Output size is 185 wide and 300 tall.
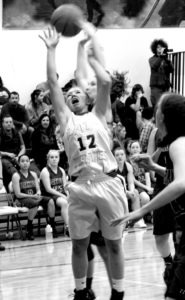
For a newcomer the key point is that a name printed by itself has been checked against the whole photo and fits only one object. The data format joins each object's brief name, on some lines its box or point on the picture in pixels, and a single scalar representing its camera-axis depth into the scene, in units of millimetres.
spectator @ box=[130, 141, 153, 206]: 12805
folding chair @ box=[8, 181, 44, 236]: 11938
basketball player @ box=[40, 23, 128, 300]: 6254
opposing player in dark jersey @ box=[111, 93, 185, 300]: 4039
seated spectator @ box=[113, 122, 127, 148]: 14677
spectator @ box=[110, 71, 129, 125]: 16000
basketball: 6734
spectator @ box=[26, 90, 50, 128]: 15333
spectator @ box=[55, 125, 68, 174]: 13508
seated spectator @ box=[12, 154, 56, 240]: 11766
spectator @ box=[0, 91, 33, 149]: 13984
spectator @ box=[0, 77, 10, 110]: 14633
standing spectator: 16859
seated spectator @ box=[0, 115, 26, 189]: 12571
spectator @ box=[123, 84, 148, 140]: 15812
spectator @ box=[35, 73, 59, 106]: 15406
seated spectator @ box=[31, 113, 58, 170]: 13305
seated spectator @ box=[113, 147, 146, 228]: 12273
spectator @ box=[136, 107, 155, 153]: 13727
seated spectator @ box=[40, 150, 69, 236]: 11868
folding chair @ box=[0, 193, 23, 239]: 11273
